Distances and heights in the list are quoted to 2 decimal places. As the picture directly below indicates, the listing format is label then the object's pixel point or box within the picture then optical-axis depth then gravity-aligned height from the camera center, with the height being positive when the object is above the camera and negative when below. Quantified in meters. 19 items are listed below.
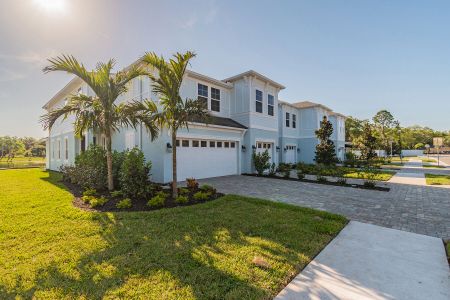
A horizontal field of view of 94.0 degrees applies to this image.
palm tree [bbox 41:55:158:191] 7.24 +1.78
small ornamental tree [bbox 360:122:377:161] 22.47 +0.63
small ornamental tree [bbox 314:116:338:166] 17.58 +0.43
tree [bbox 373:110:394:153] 47.28 +7.10
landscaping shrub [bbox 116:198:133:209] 6.18 -1.51
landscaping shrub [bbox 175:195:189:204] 6.69 -1.51
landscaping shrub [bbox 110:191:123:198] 7.19 -1.40
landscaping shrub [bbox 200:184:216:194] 8.03 -1.42
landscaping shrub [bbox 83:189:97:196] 7.57 -1.43
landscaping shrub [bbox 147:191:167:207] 6.29 -1.47
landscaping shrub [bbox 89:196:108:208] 6.34 -1.48
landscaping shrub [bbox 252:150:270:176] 14.20 -0.70
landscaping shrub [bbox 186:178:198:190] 8.49 -1.32
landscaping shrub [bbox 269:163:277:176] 14.05 -1.42
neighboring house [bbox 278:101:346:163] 21.75 +2.43
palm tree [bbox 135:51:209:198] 6.76 +1.86
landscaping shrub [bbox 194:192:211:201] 7.23 -1.52
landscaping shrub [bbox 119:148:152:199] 7.17 -0.89
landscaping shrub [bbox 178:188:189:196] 7.59 -1.42
